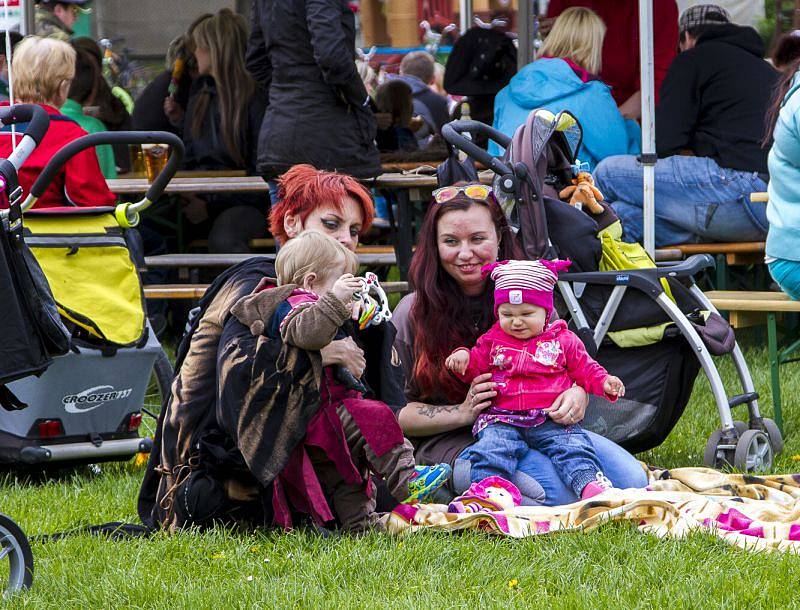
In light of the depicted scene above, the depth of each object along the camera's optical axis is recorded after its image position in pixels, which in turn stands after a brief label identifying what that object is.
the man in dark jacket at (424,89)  24.83
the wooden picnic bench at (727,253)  15.45
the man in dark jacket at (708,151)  15.42
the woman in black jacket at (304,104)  14.32
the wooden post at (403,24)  30.81
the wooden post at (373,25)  31.34
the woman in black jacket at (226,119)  16.52
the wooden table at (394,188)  15.37
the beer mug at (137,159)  17.85
